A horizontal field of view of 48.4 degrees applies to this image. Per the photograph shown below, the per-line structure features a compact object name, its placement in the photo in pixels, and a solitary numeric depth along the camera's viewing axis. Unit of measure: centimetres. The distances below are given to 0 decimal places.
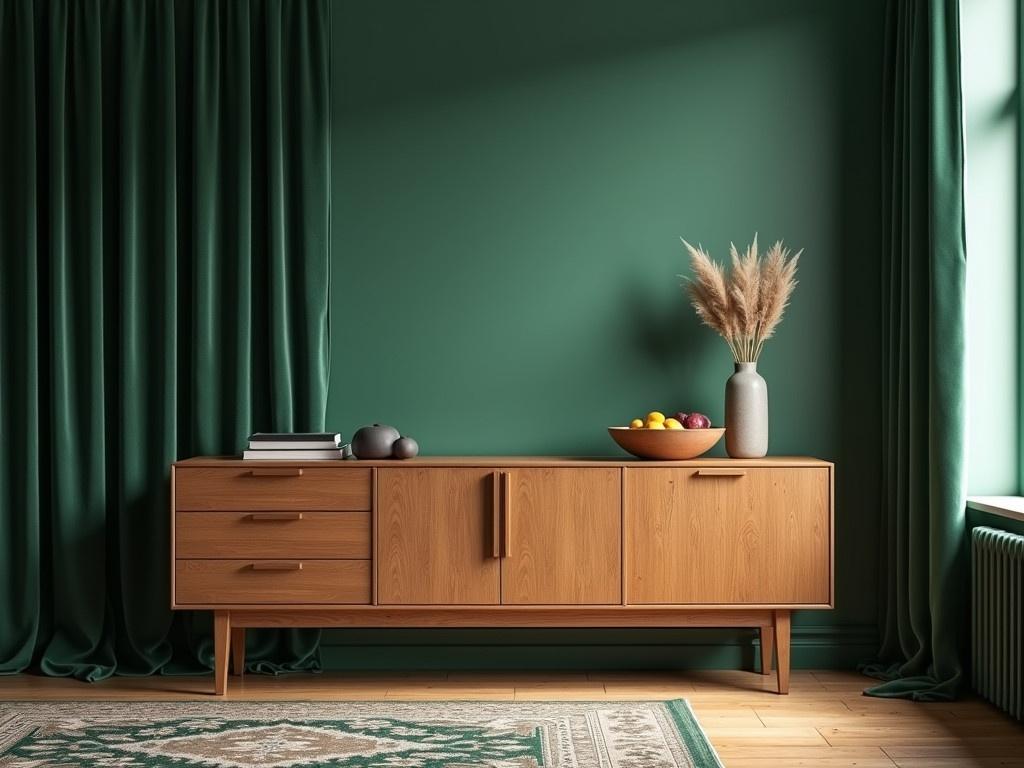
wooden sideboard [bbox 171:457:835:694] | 353
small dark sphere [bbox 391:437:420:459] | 362
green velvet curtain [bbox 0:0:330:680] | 386
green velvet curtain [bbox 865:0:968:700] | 349
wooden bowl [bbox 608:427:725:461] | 358
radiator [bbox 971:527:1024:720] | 315
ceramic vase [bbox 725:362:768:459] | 372
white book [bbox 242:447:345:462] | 359
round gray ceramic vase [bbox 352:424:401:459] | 362
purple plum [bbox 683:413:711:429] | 363
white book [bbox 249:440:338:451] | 361
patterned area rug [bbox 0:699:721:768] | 289
